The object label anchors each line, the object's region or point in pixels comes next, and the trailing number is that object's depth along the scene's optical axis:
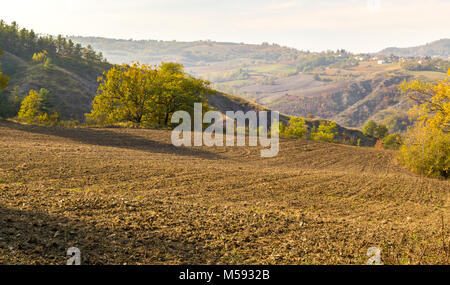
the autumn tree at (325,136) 46.20
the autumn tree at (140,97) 36.28
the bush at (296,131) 41.29
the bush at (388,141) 64.75
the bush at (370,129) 115.05
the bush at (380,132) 111.69
